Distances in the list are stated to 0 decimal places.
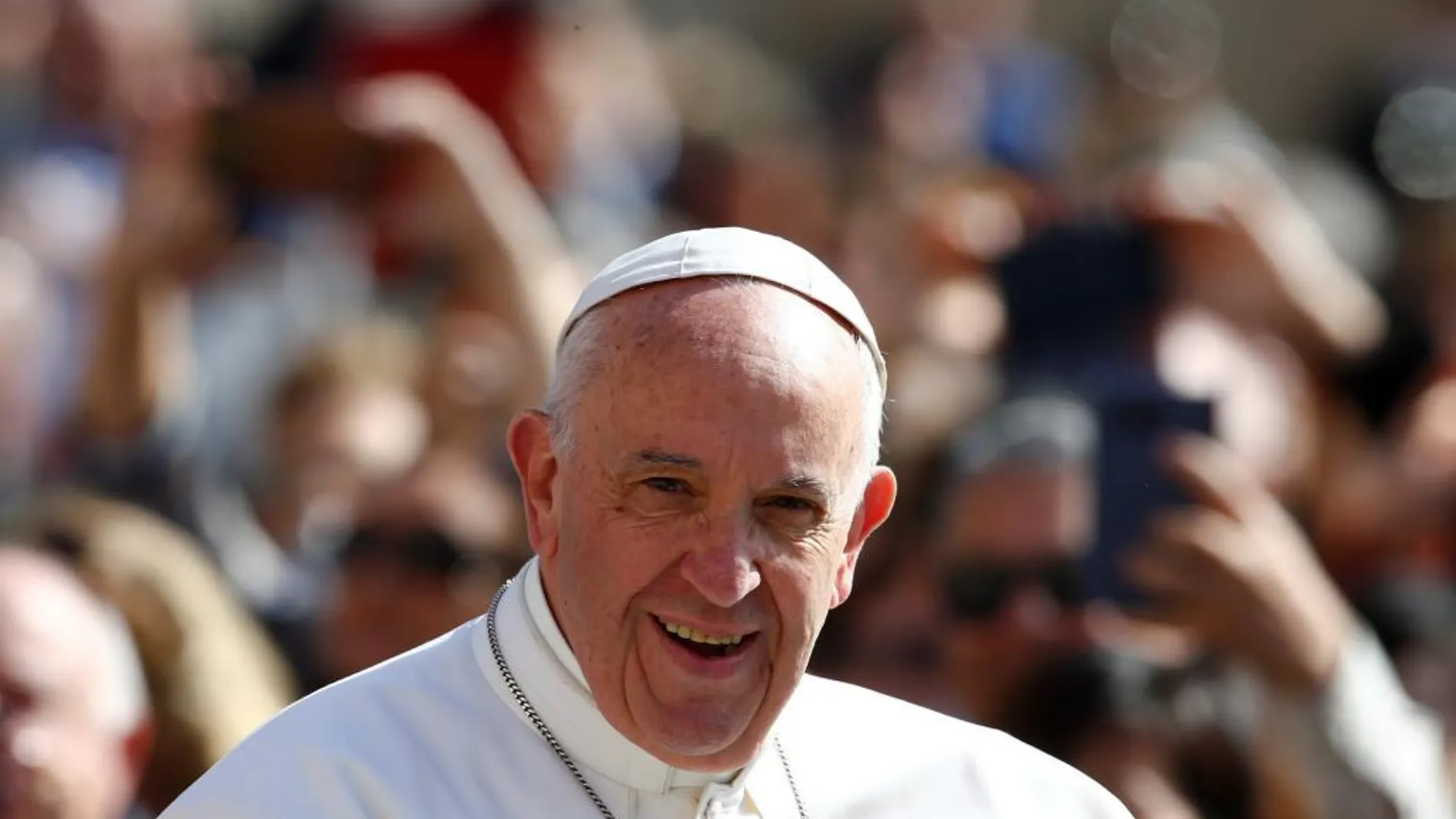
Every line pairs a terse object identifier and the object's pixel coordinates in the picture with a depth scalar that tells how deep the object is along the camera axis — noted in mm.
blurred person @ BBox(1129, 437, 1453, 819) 10187
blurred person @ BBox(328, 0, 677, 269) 17266
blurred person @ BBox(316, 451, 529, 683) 11859
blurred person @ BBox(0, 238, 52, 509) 14172
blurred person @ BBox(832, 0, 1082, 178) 19187
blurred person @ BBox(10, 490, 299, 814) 10258
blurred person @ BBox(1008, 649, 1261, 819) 10398
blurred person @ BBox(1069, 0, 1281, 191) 17484
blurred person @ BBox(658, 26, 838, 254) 17703
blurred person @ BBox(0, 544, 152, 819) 8695
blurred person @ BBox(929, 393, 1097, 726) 10844
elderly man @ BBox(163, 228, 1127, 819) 6492
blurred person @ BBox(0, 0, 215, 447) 15625
